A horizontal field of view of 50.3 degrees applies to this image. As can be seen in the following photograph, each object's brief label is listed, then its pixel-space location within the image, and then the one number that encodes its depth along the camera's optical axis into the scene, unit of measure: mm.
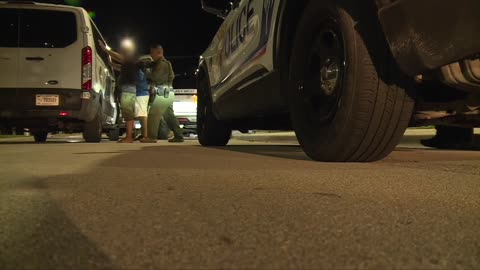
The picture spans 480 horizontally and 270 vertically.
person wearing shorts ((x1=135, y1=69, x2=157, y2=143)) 8672
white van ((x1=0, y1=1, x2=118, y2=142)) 8203
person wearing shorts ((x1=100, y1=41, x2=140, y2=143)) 8844
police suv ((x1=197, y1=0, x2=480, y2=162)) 2398
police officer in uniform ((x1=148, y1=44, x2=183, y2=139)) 8406
